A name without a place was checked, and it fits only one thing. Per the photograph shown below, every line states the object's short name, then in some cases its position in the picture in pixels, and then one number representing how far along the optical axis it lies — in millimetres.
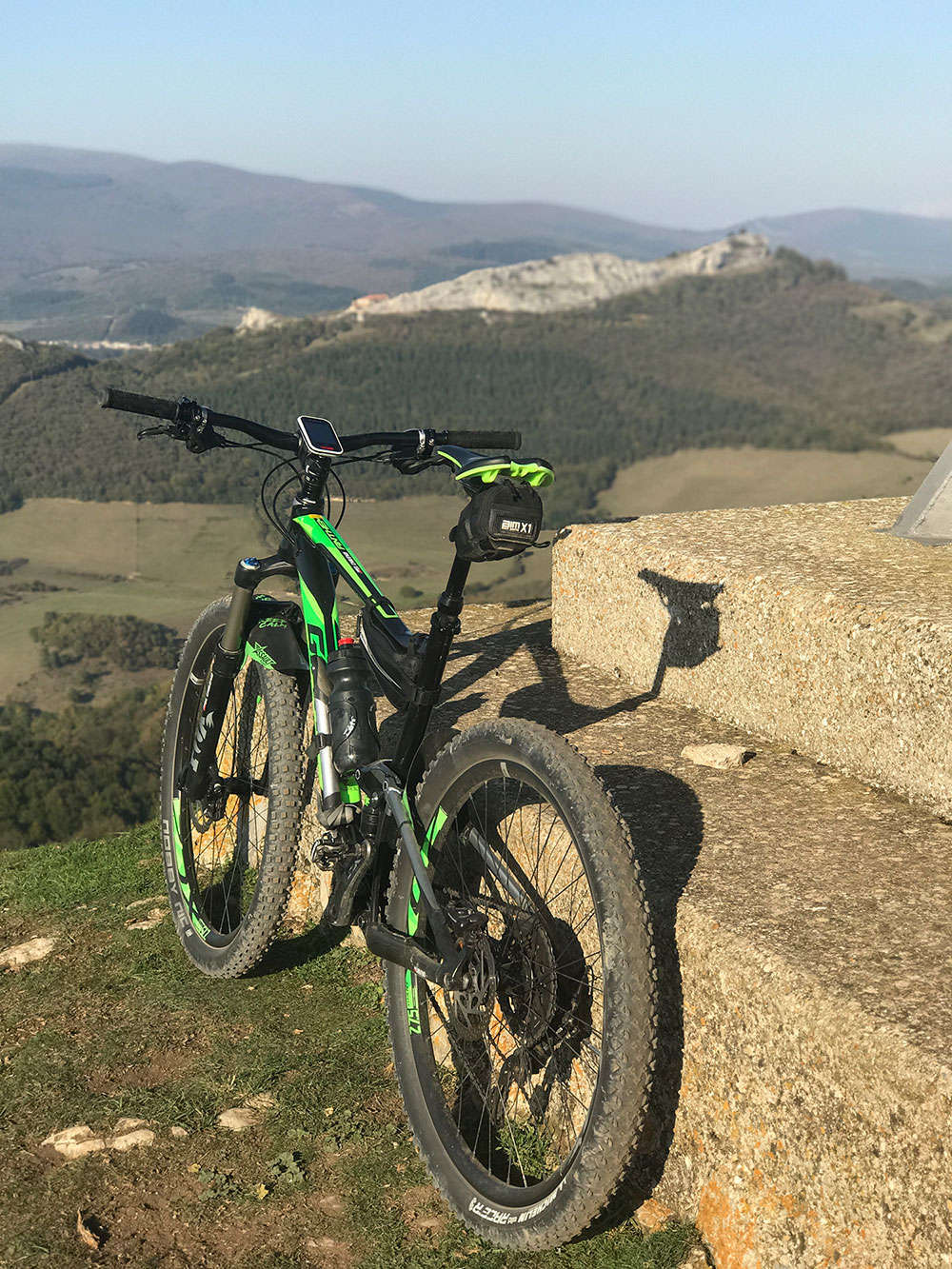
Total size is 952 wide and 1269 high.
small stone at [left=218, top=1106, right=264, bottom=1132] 3309
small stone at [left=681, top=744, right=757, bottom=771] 3691
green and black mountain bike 2467
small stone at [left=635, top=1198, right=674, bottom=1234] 2766
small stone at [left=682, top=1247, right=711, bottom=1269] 2631
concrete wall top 3348
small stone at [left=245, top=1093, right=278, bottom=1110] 3406
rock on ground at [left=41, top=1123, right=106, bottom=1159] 3195
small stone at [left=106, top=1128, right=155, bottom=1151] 3217
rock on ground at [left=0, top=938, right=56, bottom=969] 4539
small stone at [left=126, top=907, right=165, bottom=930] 4784
